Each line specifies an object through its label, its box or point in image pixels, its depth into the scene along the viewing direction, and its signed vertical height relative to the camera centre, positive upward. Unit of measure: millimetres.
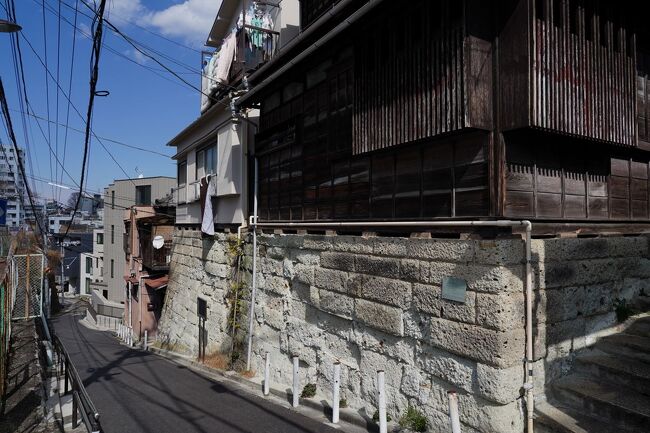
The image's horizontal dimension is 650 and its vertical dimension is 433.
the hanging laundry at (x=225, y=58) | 13666 +5550
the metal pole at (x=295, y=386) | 8192 -3066
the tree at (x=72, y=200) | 70688 +4741
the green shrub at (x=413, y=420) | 5996 -2747
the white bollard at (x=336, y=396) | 7188 -2827
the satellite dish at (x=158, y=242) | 22641 -740
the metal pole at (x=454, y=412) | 5223 -2272
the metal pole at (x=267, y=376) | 9312 -3244
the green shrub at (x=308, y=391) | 8484 -3255
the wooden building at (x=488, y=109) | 5664 +1740
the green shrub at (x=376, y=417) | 6664 -3015
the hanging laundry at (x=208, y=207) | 14258 +698
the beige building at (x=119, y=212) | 40438 +1633
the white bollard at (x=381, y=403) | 6285 -2592
